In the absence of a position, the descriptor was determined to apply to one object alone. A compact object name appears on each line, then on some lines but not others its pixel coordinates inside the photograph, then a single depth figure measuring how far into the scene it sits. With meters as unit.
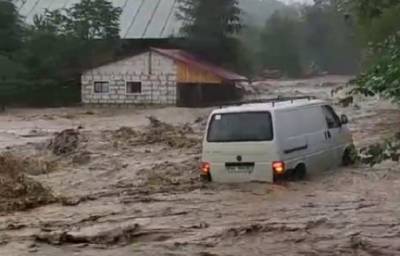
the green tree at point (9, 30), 51.12
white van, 14.95
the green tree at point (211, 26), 55.94
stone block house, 50.19
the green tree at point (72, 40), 51.19
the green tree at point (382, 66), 6.36
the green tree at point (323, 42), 91.88
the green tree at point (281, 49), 89.19
